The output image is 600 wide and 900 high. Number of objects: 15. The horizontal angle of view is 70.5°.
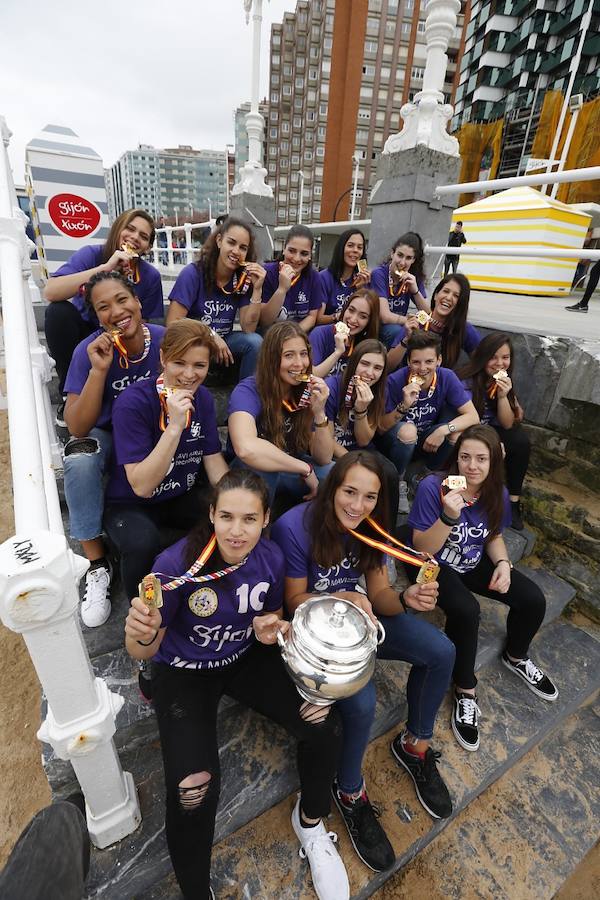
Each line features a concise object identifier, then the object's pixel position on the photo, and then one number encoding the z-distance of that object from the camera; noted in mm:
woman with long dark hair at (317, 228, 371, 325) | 3748
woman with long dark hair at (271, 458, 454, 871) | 1895
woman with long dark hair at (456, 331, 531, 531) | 3268
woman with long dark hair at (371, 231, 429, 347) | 3717
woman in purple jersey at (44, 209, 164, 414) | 2779
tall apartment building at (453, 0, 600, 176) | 29406
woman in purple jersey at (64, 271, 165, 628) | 2166
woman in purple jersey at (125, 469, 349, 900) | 1545
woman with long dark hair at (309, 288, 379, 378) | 3072
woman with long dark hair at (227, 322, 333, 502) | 2340
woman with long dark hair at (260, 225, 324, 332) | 3436
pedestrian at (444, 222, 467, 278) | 7075
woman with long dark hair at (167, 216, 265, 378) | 3137
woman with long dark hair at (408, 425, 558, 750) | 2334
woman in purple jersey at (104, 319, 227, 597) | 1992
